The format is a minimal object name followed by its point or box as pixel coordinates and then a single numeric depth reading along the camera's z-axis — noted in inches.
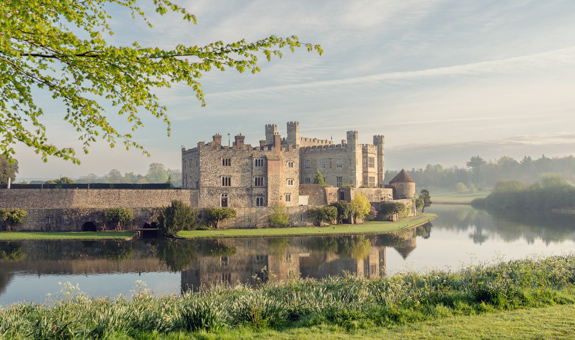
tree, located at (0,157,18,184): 2189.0
